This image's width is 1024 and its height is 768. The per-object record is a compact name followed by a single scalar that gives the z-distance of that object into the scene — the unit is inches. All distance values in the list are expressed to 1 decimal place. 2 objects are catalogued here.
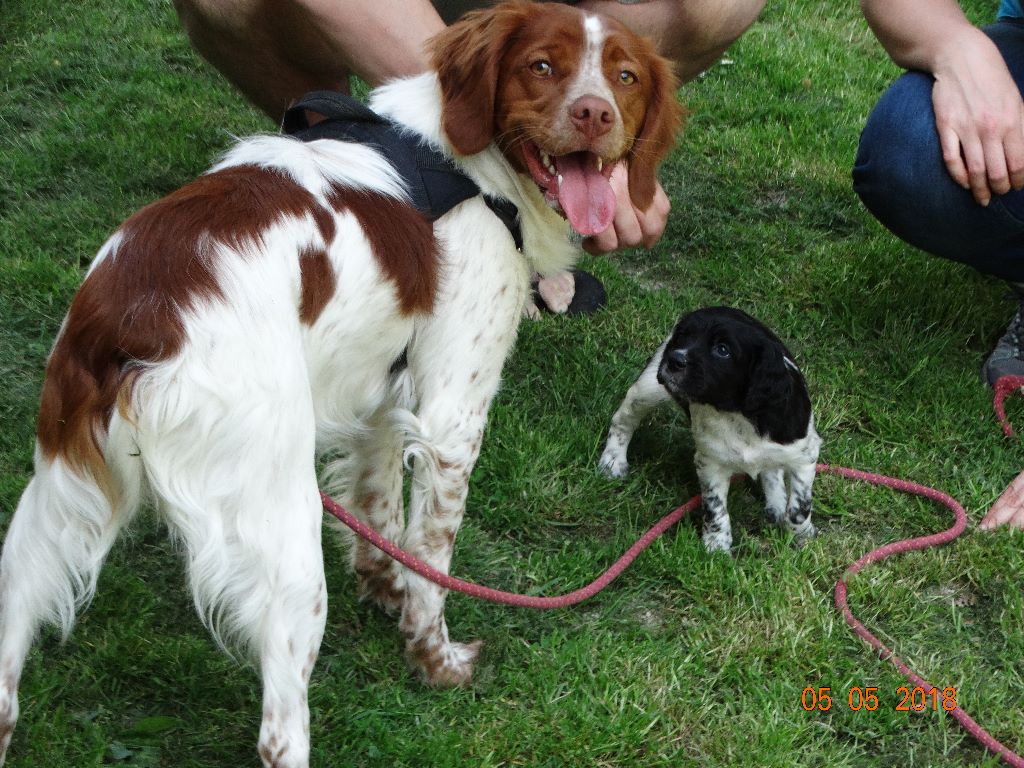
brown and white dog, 71.8
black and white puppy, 85.5
